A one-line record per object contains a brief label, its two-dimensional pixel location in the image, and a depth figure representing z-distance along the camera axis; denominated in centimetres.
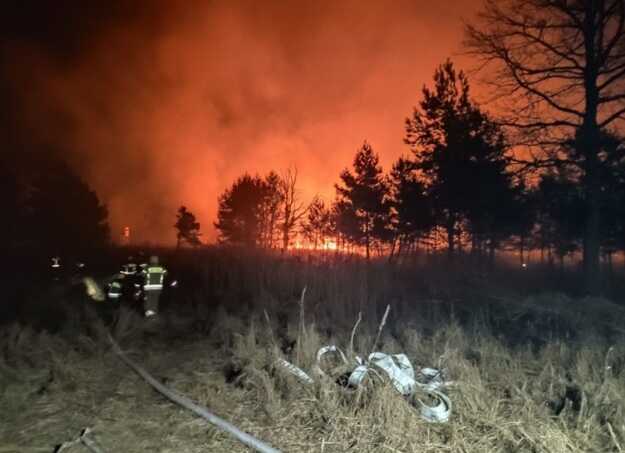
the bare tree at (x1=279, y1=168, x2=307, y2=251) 4242
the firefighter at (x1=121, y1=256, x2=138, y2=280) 1050
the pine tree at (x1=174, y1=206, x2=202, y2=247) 6206
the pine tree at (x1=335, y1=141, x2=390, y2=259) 3494
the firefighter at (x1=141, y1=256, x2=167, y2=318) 970
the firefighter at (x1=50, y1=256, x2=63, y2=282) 1694
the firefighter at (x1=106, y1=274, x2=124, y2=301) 1065
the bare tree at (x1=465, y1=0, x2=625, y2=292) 1443
